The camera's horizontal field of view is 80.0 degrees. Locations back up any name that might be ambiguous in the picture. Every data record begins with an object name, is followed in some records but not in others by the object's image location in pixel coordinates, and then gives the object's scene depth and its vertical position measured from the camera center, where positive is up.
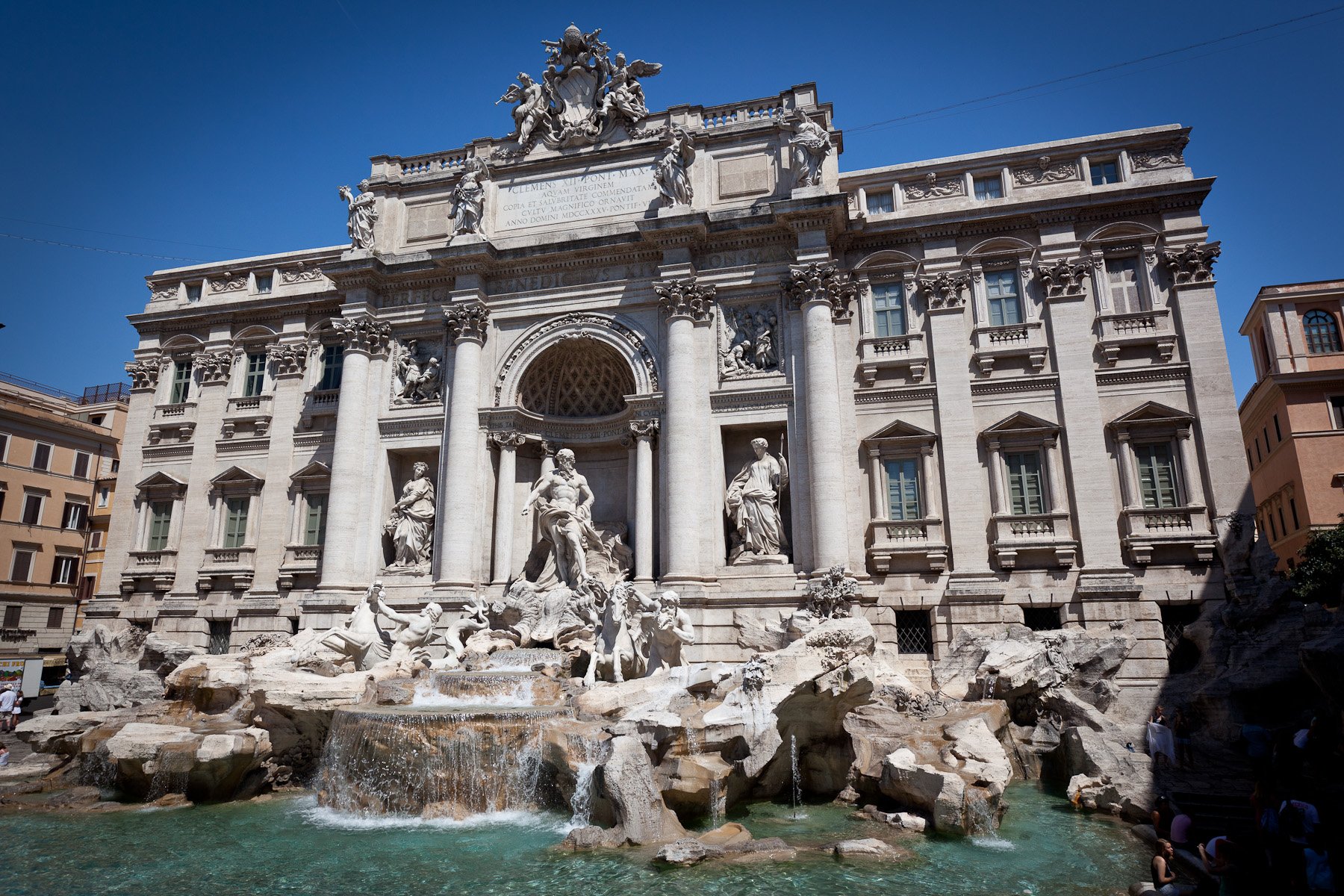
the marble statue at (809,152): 22.14 +12.96
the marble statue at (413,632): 18.88 +0.06
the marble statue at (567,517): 21.03 +3.01
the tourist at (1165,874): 8.39 -2.67
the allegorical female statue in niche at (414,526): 23.39 +3.13
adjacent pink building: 32.66 +8.93
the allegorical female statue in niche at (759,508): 21.03 +3.18
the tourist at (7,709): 20.91 -1.76
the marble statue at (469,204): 24.42 +12.90
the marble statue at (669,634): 16.25 -0.05
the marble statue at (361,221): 25.42 +12.87
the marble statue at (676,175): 23.05 +12.87
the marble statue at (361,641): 18.50 -0.12
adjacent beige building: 36.22 +6.03
